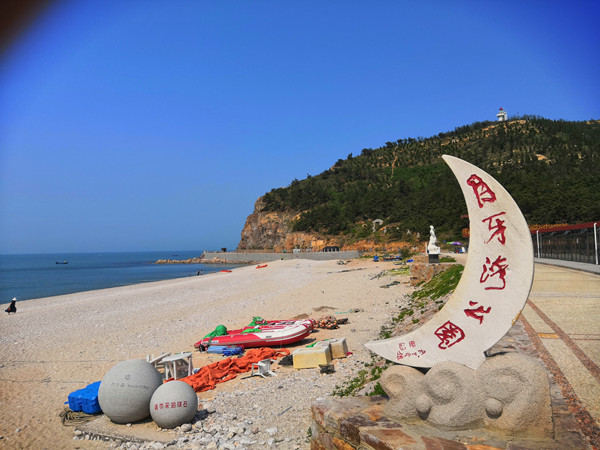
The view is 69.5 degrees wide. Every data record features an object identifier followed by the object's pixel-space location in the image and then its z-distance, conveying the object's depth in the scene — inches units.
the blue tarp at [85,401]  339.9
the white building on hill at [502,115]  3833.7
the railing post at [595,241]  868.6
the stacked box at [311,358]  420.5
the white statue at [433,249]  956.6
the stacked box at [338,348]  451.5
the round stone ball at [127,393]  306.8
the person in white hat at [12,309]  1012.9
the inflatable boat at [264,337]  536.7
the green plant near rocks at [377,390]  280.8
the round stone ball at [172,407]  298.7
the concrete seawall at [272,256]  2460.4
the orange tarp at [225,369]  394.9
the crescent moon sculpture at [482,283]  213.3
